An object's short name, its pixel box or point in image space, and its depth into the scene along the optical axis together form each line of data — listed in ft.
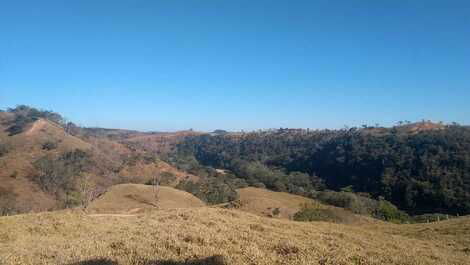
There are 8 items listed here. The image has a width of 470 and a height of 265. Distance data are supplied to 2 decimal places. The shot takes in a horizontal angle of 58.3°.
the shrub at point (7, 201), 161.74
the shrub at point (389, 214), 204.63
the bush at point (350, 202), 222.67
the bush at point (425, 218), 175.27
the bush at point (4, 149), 262.88
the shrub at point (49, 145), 294.58
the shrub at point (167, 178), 292.06
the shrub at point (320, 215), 126.31
